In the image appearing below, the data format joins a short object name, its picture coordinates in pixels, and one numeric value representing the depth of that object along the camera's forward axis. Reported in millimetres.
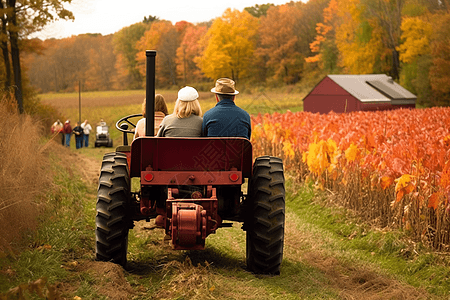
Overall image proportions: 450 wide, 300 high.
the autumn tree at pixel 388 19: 59281
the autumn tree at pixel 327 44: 76062
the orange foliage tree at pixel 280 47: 78625
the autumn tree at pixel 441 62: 46125
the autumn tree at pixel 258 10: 102438
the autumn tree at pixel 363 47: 58656
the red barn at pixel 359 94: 43719
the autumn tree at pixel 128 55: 92625
